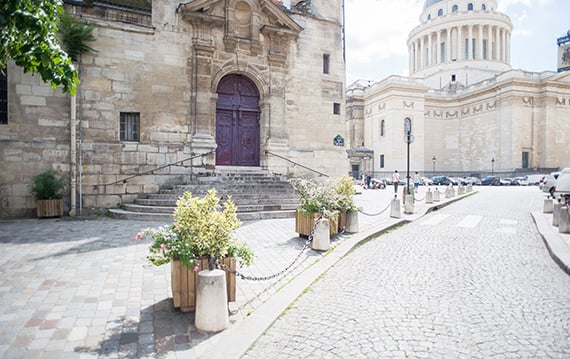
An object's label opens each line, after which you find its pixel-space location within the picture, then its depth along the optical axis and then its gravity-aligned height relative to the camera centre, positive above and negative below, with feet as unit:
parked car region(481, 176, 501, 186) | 135.23 -3.17
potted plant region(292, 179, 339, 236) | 25.55 -2.45
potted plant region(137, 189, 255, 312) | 13.02 -2.64
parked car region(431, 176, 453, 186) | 141.32 -2.89
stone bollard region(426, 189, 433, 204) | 53.05 -3.79
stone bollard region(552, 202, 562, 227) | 32.54 -3.97
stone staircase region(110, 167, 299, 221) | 35.65 -2.63
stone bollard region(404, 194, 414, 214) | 42.81 -3.92
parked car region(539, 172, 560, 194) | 72.37 -2.08
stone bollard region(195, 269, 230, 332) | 11.73 -4.33
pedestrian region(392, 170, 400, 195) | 78.55 -1.35
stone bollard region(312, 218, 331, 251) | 23.35 -4.24
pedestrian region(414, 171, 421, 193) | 88.54 -1.77
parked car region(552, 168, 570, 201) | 46.12 -1.64
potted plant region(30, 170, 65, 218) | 34.58 -2.13
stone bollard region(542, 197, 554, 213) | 42.32 -3.89
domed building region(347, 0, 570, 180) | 151.64 +29.59
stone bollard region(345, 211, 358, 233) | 28.81 -4.02
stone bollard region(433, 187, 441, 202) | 55.72 -3.84
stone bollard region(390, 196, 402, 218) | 38.01 -4.04
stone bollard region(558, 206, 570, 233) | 29.32 -4.07
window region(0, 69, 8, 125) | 35.63 +7.49
